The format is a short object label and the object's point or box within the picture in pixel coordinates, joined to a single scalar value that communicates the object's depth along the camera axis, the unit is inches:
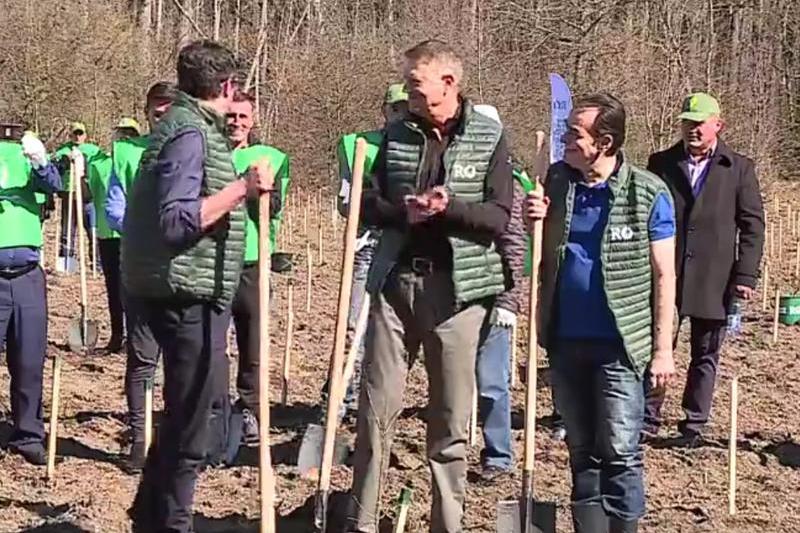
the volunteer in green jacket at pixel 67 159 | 470.1
